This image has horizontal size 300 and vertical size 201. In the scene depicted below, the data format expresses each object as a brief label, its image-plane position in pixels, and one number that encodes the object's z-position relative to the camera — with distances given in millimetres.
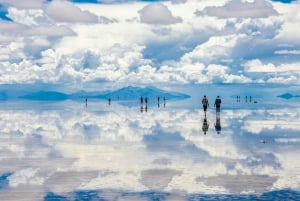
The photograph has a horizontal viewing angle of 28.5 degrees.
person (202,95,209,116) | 80938
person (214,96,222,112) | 80456
